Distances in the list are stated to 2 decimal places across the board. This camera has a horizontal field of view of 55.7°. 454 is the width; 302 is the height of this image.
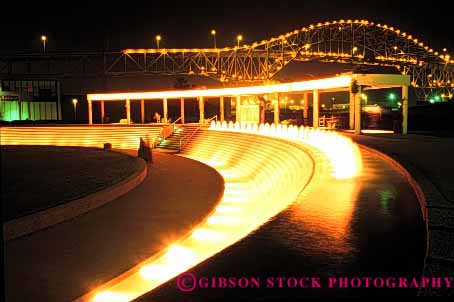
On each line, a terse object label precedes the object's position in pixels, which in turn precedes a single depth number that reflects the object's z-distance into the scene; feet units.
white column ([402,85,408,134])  77.51
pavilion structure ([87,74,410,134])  76.73
